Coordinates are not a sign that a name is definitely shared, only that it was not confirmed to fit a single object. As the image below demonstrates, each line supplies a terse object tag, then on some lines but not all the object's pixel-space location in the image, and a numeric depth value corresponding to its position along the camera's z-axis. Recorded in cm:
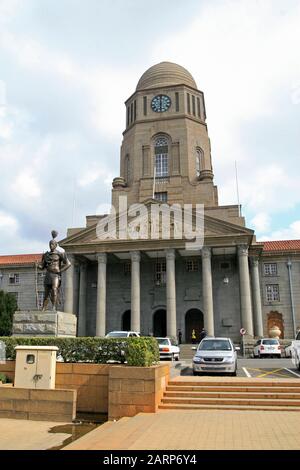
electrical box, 1212
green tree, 4256
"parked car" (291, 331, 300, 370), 1928
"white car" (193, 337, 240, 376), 1664
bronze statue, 1569
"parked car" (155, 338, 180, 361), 2375
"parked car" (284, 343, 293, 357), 2925
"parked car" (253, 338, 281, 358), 2944
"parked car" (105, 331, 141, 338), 2377
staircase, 1166
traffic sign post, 3472
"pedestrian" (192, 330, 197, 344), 3918
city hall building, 3888
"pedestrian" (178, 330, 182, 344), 3994
